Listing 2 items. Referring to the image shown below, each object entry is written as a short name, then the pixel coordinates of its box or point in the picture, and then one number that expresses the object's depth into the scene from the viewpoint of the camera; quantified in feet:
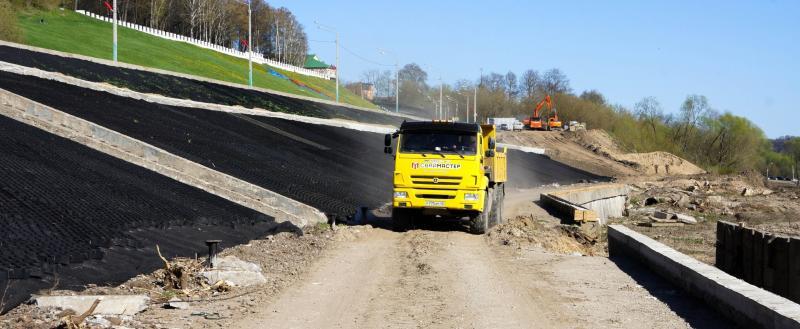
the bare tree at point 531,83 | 601.30
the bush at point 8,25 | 206.18
